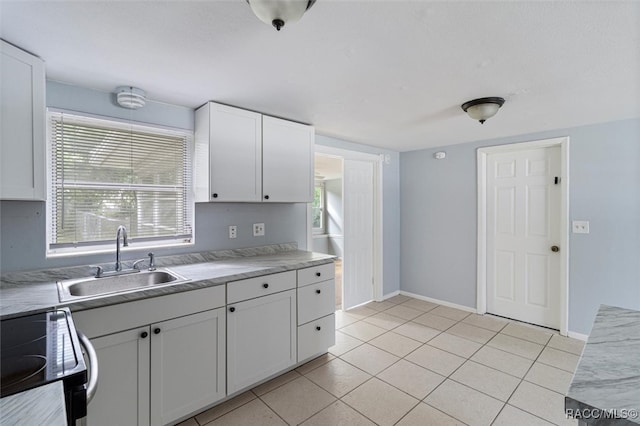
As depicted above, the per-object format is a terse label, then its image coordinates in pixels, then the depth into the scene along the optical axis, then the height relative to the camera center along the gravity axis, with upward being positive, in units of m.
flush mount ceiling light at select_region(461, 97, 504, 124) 2.19 +0.79
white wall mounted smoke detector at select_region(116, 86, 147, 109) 2.04 +0.81
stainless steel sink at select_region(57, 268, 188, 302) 1.81 -0.47
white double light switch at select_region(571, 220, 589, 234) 2.94 -0.14
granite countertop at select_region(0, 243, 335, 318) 1.47 -0.43
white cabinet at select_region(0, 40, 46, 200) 1.45 +0.45
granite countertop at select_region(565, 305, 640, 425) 0.71 -0.47
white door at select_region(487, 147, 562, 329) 3.21 -0.27
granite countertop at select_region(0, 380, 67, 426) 0.65 -0.46
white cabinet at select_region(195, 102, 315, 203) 2.33 +0.48
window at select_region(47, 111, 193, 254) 1.98 +0.21
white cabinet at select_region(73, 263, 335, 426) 1.57 -0.86
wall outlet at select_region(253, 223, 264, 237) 2.88 -0.17
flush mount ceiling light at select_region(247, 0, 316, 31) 1.06 +0.75
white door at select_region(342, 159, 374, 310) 3.83 -0.28
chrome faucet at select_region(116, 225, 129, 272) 2.03 -0.20
